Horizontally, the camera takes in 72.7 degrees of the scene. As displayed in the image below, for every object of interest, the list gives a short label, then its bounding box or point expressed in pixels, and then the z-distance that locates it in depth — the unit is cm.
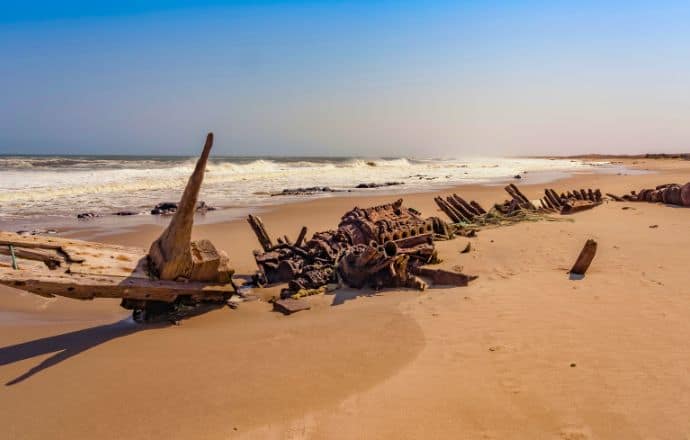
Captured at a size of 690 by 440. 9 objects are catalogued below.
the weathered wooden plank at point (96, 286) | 477
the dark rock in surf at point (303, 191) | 2369
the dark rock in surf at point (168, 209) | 1661
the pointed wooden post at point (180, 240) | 525
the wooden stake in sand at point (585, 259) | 676
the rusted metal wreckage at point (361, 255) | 712
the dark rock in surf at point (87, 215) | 1550
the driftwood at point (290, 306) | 641
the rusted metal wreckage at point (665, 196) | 1416
